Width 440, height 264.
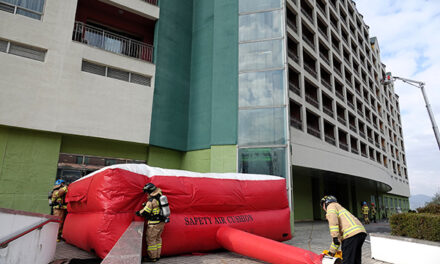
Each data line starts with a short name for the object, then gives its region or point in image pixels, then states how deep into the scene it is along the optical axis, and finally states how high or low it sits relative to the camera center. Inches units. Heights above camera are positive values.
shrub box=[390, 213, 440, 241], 289.0 -32.1
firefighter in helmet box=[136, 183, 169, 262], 261.1 -27.9
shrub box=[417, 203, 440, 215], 362.3 -17.3
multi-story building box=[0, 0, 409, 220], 504.1 +198.1
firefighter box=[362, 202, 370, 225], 885.2 -53.7
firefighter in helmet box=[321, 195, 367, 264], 216.0 -31.3
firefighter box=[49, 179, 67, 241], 373.4 -23.2
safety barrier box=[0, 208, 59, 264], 174.1 -38.9
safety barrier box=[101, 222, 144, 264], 147.4 -36.9
